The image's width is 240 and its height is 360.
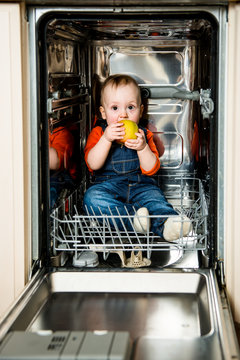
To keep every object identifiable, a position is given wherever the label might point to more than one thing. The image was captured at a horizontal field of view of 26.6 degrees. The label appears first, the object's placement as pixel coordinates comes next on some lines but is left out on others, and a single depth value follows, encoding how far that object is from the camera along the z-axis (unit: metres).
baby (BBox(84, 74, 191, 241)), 1.94
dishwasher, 1.12
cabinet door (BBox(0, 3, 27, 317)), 1.41
